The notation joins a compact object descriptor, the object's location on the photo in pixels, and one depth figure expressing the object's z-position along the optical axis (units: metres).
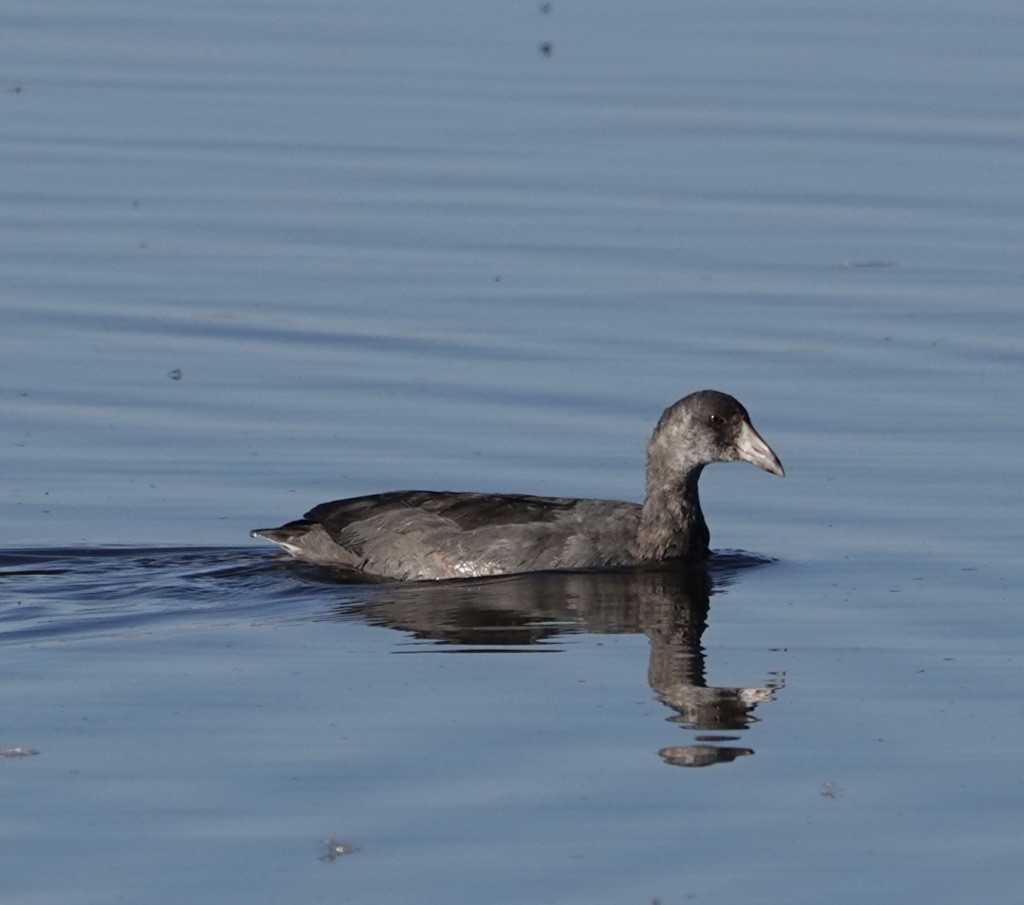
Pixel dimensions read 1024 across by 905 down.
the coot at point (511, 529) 26.83
